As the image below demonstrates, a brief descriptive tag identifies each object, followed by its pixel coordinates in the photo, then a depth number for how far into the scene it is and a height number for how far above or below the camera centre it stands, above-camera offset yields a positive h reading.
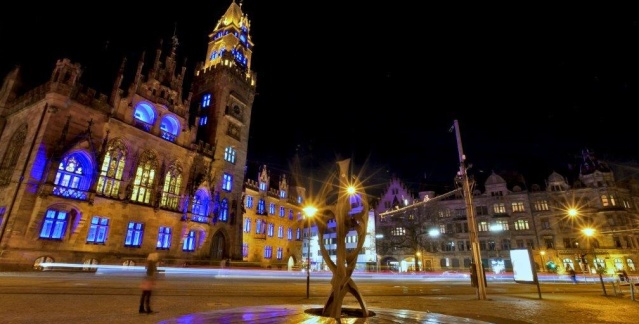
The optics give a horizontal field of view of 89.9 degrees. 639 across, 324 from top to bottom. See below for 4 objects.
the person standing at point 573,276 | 27.98 -0.24
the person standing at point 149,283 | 8.84 -0.64
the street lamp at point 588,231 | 22.19 +2.93
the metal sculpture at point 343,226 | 8.36 +1.15
